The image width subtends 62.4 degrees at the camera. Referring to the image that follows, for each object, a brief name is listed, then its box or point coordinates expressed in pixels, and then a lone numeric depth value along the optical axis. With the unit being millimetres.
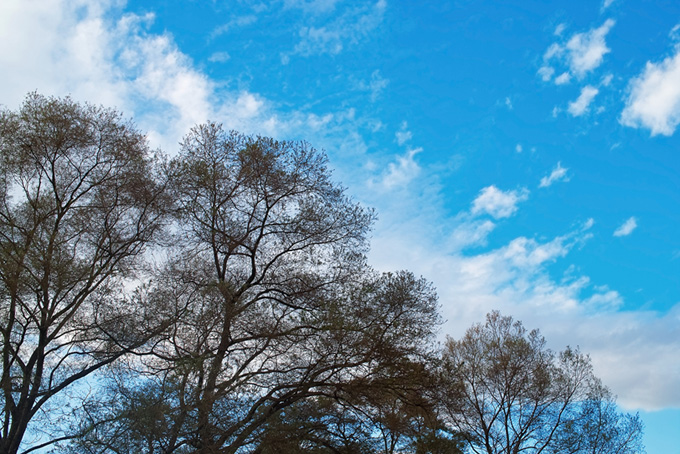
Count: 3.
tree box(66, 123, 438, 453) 13133
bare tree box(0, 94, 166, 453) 13977
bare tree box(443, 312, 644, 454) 25953
